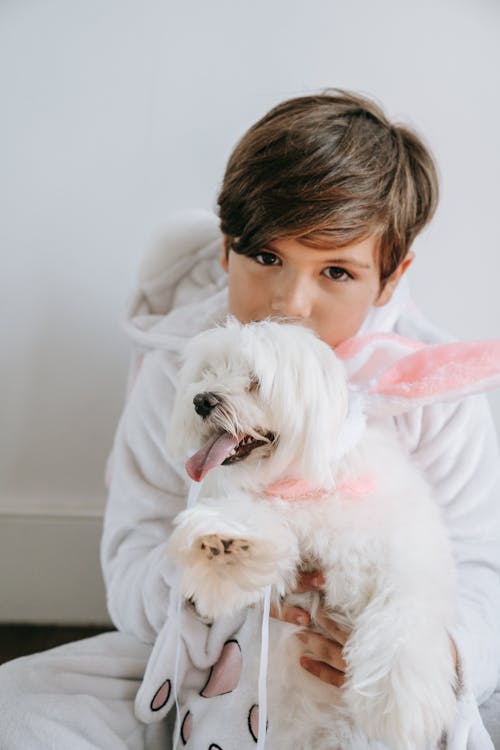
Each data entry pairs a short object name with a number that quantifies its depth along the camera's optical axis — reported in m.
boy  0.95
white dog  0.71
